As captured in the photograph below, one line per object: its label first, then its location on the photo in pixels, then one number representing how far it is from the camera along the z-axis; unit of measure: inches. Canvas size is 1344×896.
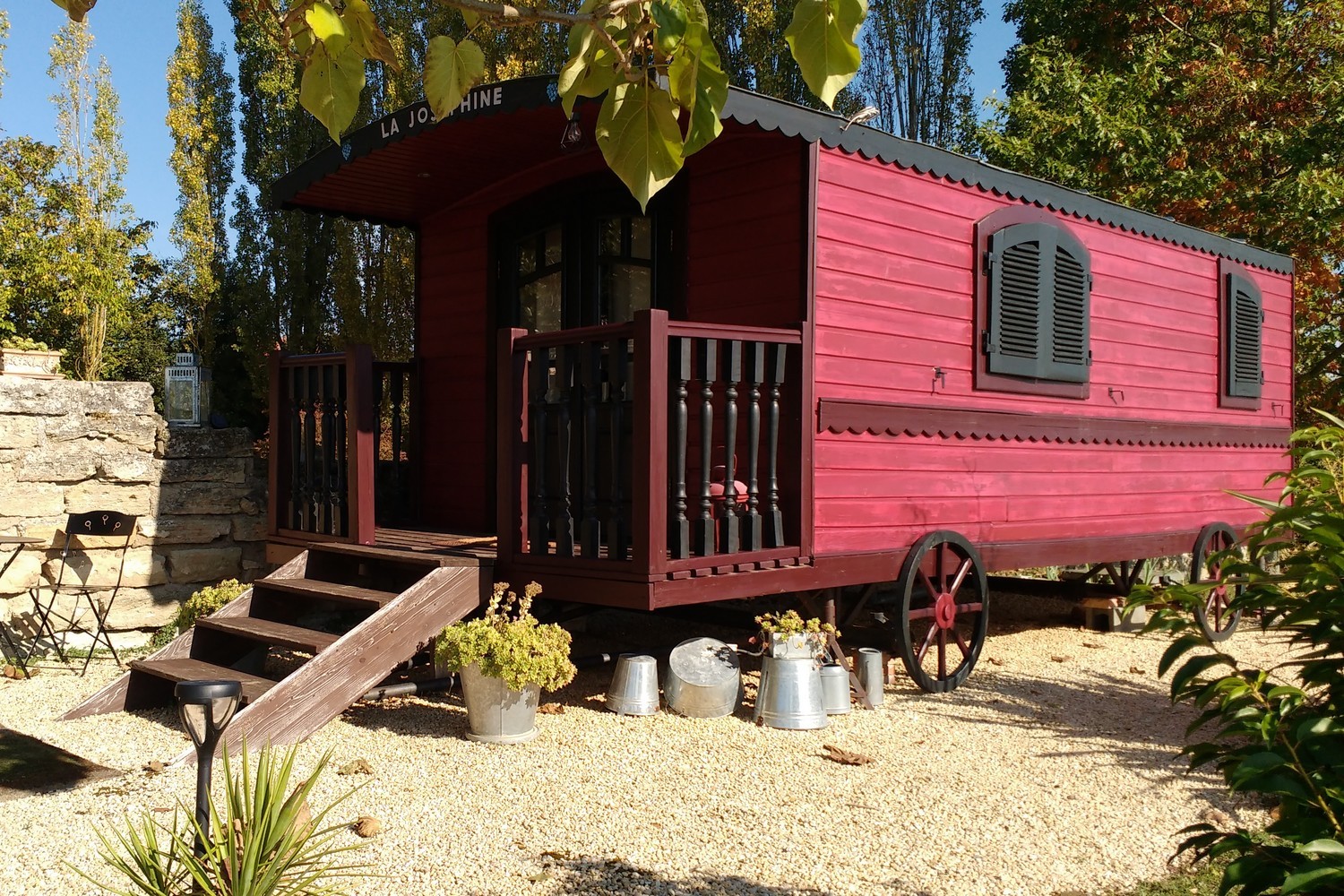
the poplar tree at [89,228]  634.8
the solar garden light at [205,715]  109.5
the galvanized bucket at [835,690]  213.6
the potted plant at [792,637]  210.5
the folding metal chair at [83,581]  259.8
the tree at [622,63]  65.2
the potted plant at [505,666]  186.5
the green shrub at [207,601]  229.0
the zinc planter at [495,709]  191.2
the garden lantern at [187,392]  315.9
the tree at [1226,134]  479.2
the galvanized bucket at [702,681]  210.8
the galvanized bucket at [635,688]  211.3
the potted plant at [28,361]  278.4
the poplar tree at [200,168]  746.8
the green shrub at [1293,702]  74.9
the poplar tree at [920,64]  856.3
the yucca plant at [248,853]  103.8
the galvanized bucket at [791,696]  206.4
